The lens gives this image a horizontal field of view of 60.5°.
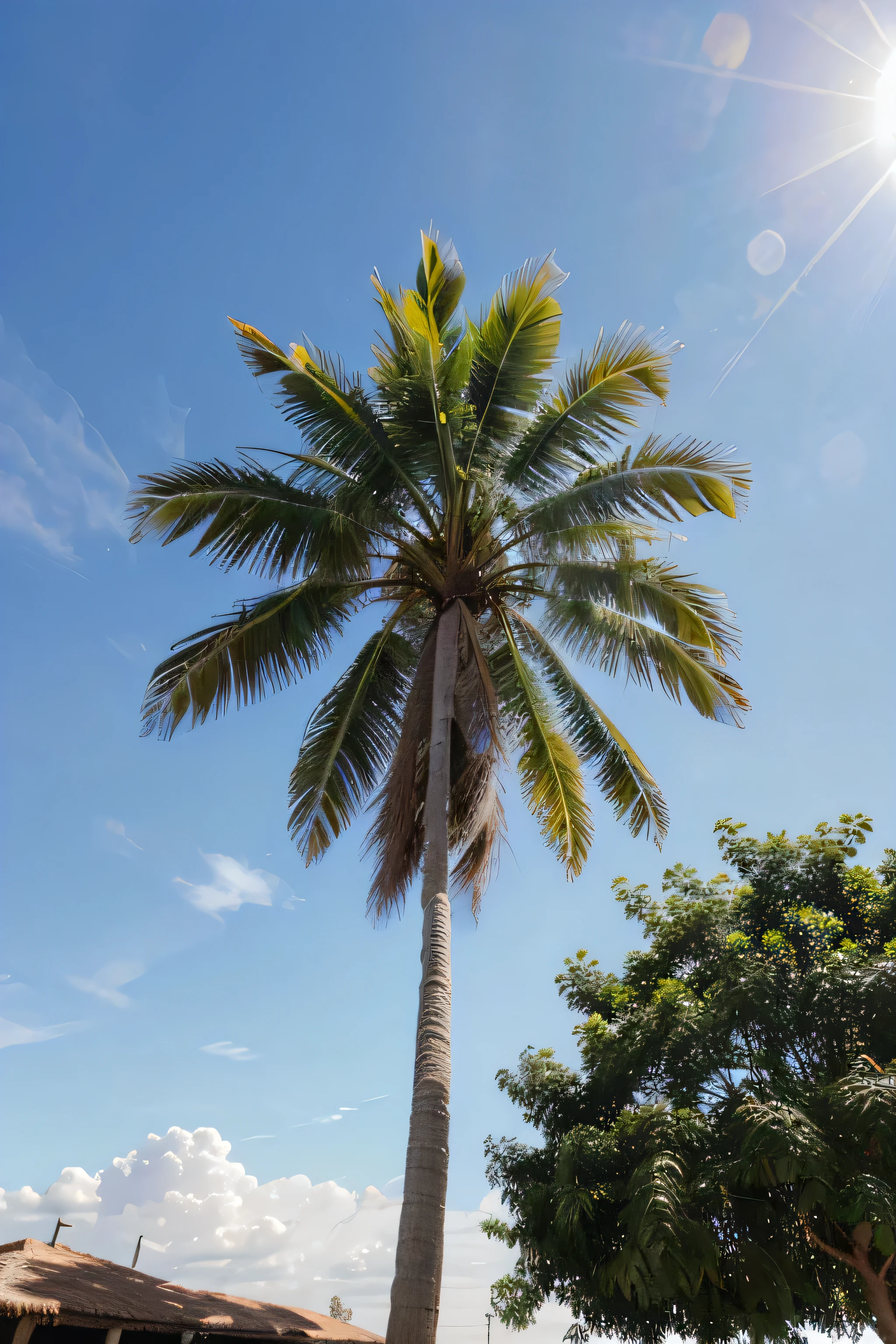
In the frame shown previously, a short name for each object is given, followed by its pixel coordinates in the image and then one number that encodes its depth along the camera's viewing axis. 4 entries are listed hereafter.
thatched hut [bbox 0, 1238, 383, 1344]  7.59
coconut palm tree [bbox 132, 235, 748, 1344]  8.55
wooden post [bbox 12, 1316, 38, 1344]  7.43
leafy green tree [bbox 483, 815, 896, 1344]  8.57
